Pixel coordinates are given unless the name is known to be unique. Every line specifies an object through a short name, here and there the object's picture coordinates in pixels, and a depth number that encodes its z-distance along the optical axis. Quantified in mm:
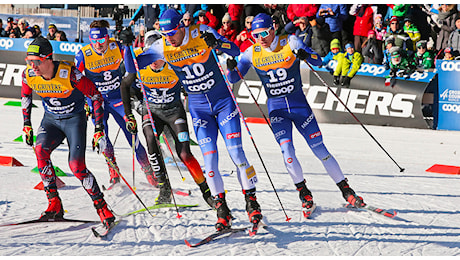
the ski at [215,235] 11674
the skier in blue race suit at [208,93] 12695
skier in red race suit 12547
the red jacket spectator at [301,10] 32187
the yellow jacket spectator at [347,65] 29094
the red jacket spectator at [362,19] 30891
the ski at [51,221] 12641
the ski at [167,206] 14512
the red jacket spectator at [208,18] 33969
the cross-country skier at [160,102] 14547
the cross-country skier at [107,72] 17031
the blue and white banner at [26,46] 34869
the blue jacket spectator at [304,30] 31187
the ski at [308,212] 13836
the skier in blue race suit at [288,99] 14289
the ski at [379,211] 13736
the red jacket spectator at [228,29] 33125
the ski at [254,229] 12281
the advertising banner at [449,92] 27875
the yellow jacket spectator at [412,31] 29484
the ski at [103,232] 12000
